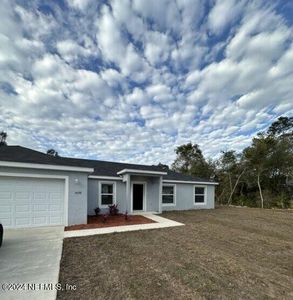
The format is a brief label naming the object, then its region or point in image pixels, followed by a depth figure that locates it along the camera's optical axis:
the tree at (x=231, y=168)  22.84
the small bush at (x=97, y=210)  11.97
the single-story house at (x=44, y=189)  8.12
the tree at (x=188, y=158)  30.66
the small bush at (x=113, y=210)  12.28
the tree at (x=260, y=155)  20.92
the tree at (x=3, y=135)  28.17
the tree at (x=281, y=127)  26.12
